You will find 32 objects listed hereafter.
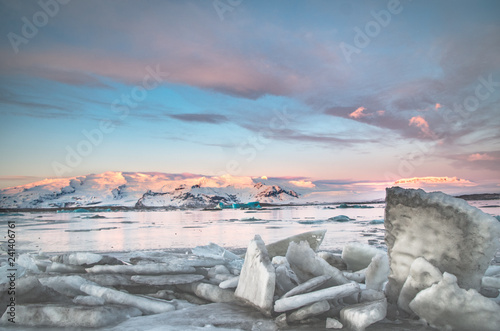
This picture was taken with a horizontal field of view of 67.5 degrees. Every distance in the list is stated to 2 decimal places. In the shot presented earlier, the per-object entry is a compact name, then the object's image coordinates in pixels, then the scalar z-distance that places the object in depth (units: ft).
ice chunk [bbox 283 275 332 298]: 9.95
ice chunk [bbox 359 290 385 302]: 10.43
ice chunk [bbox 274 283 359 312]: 9.36
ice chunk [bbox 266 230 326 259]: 19.66
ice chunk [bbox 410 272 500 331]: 8.41
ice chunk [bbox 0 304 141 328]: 9.45
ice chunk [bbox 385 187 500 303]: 9.86
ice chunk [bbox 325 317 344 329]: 8.99
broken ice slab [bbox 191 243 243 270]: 16.80
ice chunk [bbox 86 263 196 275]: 13.41
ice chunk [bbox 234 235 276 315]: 10.00
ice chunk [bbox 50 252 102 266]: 14.99
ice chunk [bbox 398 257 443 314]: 9.68
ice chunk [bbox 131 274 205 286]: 12.74
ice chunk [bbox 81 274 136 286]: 12.83
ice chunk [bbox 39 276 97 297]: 12.16
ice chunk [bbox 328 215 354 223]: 63.62
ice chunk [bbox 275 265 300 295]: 10.99
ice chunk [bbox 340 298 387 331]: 8.60
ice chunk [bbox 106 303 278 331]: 9.16
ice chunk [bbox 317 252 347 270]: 16.44
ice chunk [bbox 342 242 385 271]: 16.11
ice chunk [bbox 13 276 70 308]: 10.64
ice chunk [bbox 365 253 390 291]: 12.34
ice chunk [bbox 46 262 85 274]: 14.80
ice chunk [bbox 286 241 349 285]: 11.56
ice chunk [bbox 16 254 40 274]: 16.17
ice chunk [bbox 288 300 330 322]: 9.25
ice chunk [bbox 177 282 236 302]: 11.80
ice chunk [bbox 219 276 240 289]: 12.01
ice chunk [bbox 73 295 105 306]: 10.72
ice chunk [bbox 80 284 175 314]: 10.87
